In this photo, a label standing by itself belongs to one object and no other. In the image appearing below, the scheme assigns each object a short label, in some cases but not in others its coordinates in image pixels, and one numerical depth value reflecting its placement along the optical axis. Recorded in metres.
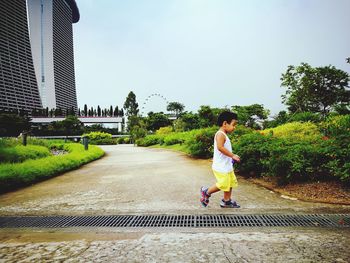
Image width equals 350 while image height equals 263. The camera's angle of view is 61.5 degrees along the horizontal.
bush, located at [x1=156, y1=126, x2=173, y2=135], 37.88
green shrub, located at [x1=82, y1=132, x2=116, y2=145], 42.83
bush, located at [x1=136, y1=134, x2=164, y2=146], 31.34
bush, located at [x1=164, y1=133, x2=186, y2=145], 24.88
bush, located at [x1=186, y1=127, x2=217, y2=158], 13.10
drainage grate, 3.80
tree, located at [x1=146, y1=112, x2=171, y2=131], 71.65
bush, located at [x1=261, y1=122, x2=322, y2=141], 11.16
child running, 4.51
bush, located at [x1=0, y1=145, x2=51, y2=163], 10.34
